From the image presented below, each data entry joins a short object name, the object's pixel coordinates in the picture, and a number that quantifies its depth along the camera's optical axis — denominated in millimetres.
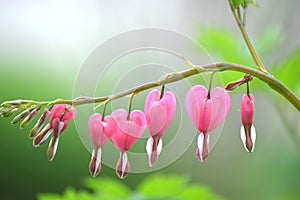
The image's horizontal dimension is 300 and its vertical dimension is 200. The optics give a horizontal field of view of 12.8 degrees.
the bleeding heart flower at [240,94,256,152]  645
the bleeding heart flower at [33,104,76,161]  641
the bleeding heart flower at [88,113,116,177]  649
